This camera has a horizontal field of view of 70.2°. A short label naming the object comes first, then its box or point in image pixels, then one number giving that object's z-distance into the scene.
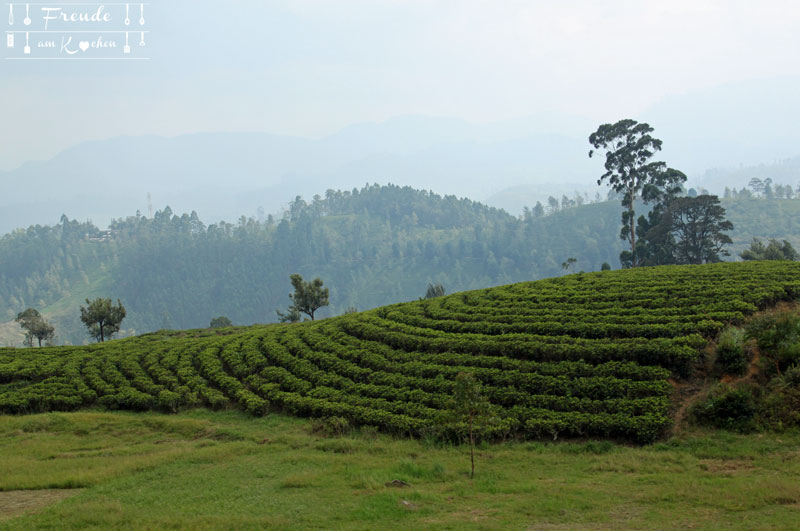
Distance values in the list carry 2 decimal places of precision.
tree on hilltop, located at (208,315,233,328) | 76.47
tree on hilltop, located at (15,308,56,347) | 55.84
